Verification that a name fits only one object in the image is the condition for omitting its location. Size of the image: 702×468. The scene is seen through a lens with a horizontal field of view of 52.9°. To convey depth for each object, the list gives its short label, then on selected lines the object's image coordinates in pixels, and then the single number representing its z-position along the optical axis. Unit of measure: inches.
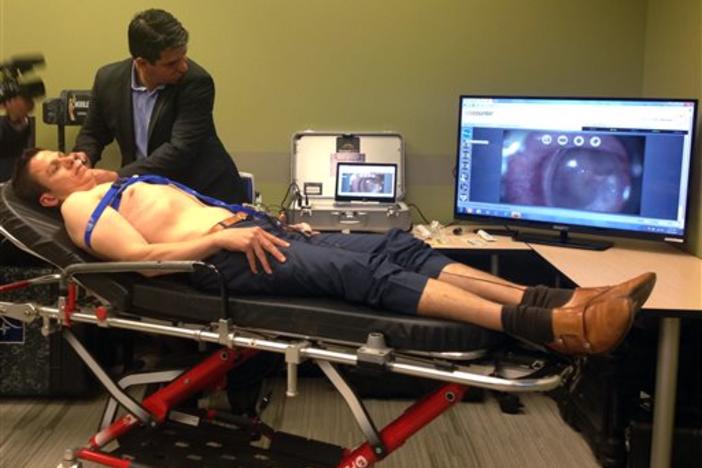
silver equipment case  131.8
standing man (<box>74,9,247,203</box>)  103.4
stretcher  65.6
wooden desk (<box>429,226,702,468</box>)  77.5
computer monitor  105.4
